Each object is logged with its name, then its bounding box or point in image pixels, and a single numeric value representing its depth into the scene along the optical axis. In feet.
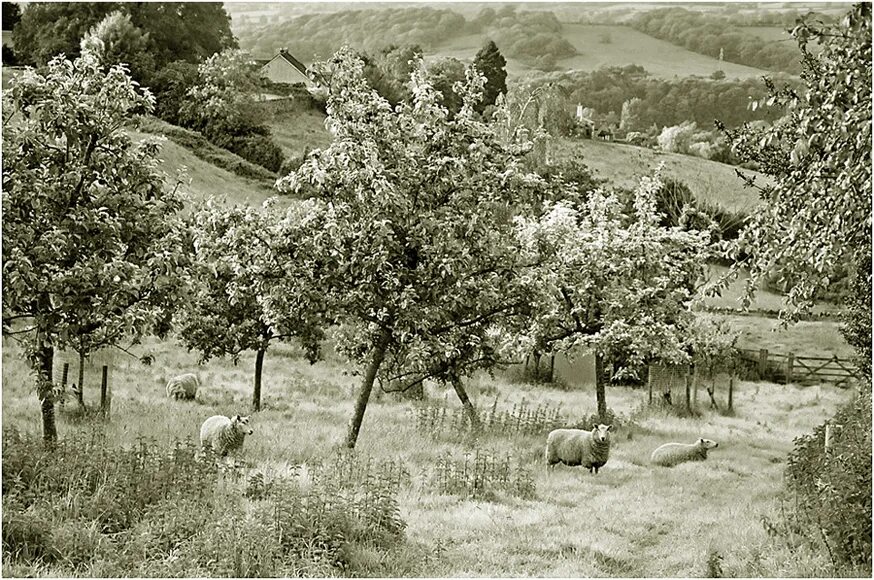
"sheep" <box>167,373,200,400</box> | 84.79
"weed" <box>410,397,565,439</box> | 78.07
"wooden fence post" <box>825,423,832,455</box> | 53.44
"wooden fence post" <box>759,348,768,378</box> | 155.53
